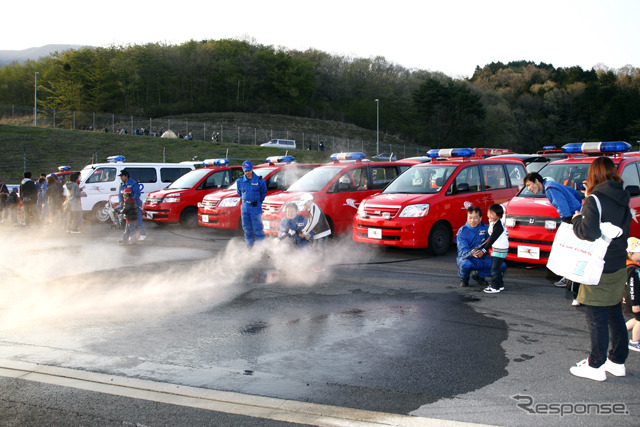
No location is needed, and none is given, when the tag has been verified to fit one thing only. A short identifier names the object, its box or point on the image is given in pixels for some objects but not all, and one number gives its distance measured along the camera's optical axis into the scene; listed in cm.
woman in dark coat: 420
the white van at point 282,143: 5484
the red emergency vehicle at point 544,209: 836
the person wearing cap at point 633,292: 495
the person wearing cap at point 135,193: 1355
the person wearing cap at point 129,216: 1333
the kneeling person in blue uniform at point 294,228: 898
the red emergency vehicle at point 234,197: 1387
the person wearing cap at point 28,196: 1755
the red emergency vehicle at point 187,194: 1595
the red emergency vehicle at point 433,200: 1029
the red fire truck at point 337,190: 1198
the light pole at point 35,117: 4866
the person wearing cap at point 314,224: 909
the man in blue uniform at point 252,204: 1091
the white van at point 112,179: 1772
